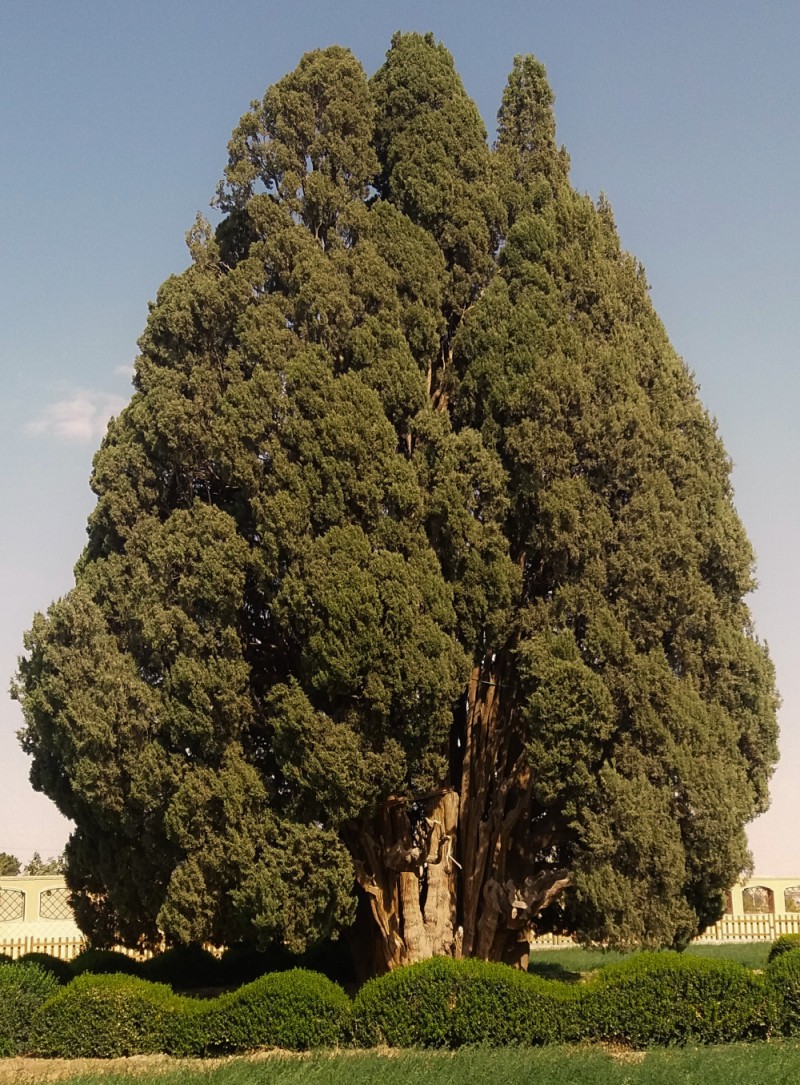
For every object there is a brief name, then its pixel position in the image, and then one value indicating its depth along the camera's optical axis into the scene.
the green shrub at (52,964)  15.00
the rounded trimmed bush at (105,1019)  12.47
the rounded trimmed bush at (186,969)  18.00
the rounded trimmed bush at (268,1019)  12.17
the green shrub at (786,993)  12.11
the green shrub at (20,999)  12.84
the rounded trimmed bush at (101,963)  15.90
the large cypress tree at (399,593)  13.72
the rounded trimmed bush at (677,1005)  11.95
